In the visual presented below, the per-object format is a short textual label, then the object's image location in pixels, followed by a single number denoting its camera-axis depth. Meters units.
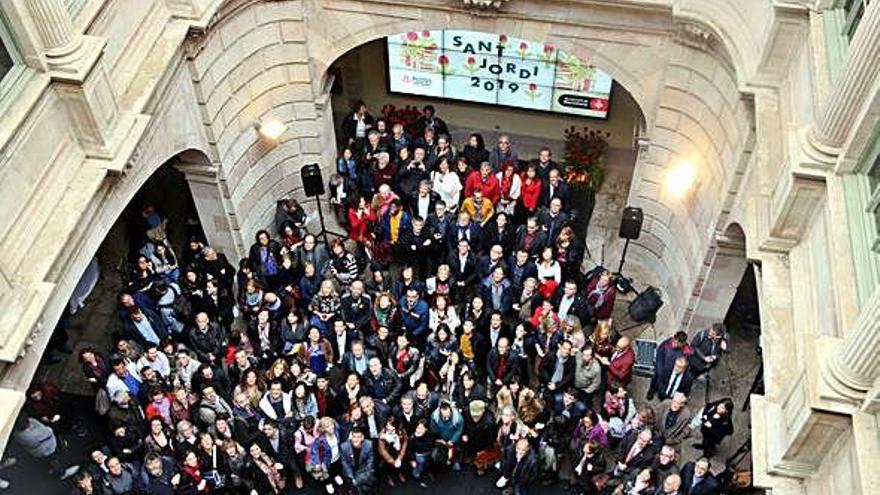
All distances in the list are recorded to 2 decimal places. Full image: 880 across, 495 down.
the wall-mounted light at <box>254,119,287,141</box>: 14.05
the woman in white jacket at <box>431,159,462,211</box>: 13.59
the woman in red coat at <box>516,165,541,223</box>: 13.52
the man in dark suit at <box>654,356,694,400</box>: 11.37
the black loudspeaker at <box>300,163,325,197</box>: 13.80
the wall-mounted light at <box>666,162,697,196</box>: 13.02
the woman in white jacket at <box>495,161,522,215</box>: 13.52
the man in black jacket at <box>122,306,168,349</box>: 11.94
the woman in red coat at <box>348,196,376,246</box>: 13.73
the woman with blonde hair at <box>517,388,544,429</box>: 11.19
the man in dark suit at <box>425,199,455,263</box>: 13.09
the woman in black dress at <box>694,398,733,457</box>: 11.13
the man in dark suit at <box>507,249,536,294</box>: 12.43
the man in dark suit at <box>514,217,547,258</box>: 12.79
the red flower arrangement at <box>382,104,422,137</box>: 15.99
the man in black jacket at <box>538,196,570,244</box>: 13.00
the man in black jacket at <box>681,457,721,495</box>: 10.11
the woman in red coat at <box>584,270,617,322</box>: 12.41
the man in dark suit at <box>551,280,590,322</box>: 12.33
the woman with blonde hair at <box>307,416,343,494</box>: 10.82
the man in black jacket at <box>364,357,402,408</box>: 11.30
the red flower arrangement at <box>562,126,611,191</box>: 15.59
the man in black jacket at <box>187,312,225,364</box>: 11.91
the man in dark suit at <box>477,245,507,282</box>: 12.40
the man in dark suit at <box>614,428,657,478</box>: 10.51
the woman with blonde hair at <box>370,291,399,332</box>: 12.19
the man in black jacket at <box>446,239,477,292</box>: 12.84
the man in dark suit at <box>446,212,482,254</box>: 12.91
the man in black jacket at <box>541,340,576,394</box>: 11.48
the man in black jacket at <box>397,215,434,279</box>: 13.13
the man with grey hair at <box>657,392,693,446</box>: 10.88
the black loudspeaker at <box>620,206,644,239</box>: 12.95
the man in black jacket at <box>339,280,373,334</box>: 12.20
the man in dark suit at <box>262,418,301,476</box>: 10.78
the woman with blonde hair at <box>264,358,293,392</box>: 11.26
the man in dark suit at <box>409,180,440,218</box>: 13.18
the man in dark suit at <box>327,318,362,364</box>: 11.80
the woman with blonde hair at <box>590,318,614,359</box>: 12.10
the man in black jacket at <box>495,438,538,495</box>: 10.82
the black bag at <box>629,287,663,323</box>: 13.29
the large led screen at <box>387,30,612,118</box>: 15.68
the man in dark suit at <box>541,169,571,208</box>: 13.45
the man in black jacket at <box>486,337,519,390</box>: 11.61
